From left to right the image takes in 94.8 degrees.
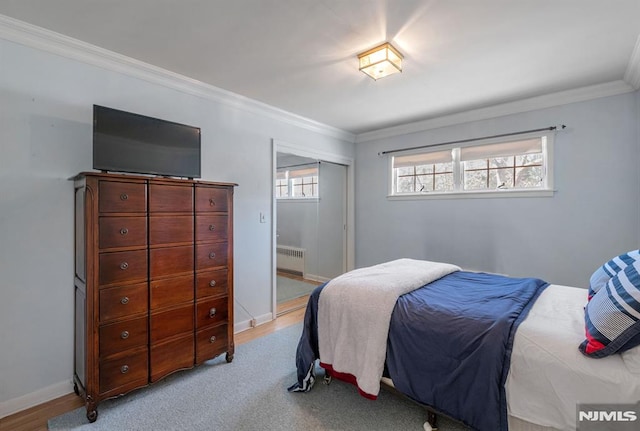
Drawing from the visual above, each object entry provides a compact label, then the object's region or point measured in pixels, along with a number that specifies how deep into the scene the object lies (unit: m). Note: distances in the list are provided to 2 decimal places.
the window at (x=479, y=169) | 3.22
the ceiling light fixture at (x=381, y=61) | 2.13
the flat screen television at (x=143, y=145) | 2.03
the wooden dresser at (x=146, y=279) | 1.85
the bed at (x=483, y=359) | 1.29
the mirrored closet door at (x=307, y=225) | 4.07
